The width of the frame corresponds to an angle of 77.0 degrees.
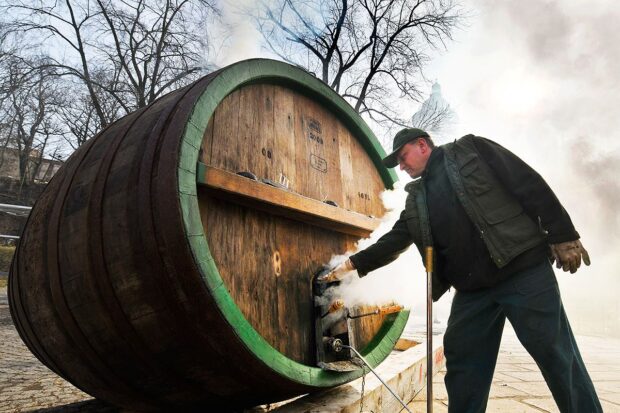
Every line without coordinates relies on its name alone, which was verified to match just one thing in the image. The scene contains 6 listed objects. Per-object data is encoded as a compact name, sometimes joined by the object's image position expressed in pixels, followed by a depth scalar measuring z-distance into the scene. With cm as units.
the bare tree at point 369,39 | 1027
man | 183
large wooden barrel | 135
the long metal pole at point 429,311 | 200
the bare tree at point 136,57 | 995
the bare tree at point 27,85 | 843
